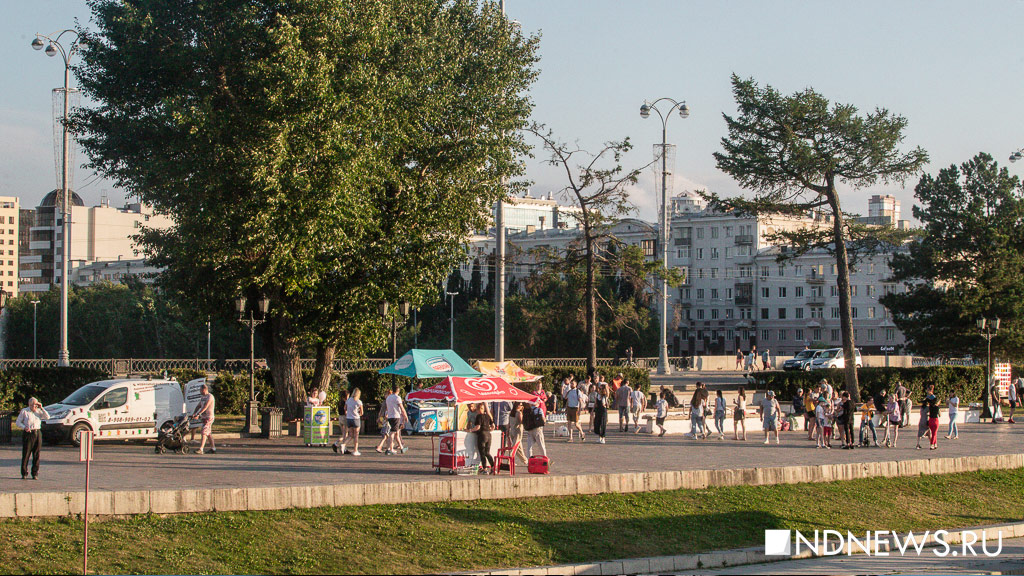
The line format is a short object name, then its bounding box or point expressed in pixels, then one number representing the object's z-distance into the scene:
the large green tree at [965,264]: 52.59
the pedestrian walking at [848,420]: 28.39
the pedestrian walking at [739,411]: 31.05
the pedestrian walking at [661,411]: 31.06
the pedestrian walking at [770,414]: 29.36
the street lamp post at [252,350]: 27.73
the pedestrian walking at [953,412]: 32.62
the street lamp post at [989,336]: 42.33
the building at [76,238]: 128.75
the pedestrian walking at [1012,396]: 43.22
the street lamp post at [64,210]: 38.15
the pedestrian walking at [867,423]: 29.83
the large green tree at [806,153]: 42.06
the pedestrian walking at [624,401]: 32.28
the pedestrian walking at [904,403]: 34.50
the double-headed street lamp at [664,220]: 48.91
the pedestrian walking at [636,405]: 32.53
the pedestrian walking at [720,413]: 30.81
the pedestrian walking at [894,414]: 29.27
